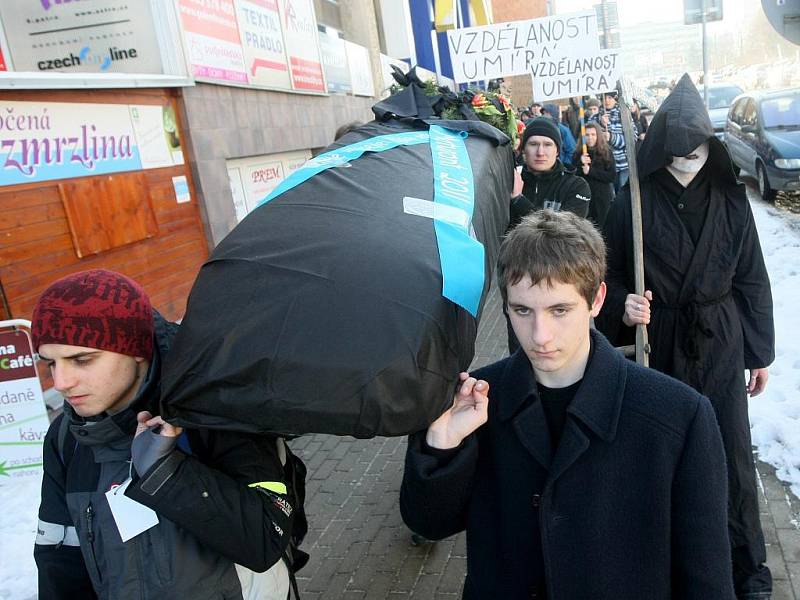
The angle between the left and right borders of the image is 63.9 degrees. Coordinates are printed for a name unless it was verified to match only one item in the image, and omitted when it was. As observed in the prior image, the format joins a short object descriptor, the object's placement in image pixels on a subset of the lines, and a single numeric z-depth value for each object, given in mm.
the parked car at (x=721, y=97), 18531
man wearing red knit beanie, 1501
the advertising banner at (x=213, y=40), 7281
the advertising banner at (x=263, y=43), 8641
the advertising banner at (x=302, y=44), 9945
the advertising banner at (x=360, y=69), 12906
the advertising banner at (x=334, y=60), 11490
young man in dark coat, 1466
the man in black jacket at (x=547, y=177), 4199
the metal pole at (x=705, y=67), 12359
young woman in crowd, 6430
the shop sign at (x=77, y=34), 6496
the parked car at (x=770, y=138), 11188
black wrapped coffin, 1312
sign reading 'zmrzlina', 5078
